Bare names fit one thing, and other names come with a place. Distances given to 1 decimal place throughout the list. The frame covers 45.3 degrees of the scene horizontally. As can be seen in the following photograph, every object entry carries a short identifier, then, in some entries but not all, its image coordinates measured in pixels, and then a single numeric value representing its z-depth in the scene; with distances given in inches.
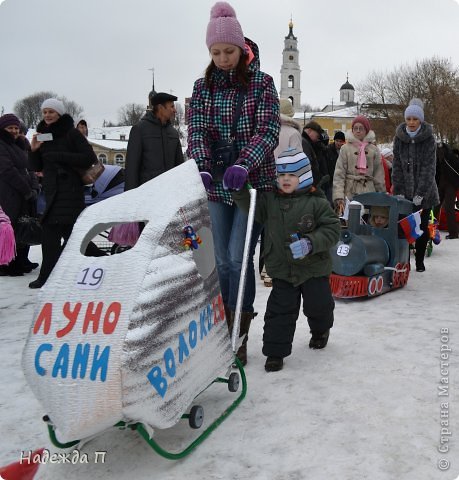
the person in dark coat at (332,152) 292.6
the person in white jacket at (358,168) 223.3
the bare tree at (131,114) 2930.6
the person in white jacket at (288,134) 189.2
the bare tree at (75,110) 2454.6
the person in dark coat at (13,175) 217.9
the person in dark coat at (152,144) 191.8
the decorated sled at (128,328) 71.2
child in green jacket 122.7
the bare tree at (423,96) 1279.5
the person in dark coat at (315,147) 230.1
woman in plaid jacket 117.1
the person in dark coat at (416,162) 213.9
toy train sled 184.1
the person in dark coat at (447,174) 322.0
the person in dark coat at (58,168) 197.9
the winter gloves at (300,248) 114.9
